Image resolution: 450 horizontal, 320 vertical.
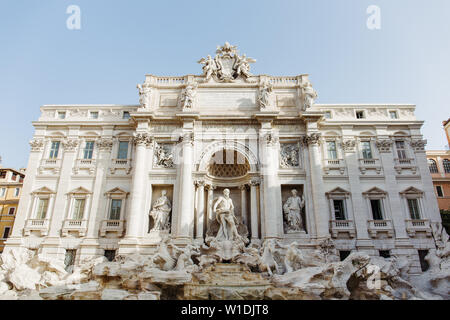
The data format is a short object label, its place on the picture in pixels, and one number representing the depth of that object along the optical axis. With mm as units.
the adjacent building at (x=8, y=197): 32500
